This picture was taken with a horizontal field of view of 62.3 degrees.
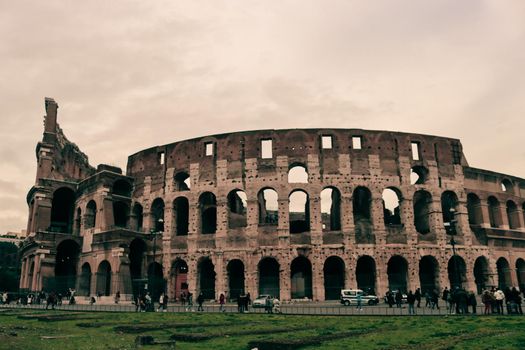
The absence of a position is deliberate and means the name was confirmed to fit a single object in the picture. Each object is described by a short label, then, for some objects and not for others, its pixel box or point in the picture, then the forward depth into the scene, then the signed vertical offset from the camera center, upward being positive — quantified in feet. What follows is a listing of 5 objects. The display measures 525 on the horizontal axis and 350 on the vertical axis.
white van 94.07 -4.48
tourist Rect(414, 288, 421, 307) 80.47 -3.56
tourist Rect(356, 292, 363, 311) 75.76 -5.15
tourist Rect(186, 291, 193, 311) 85.84 -4.59
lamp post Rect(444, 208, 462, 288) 111.60 +11.60
